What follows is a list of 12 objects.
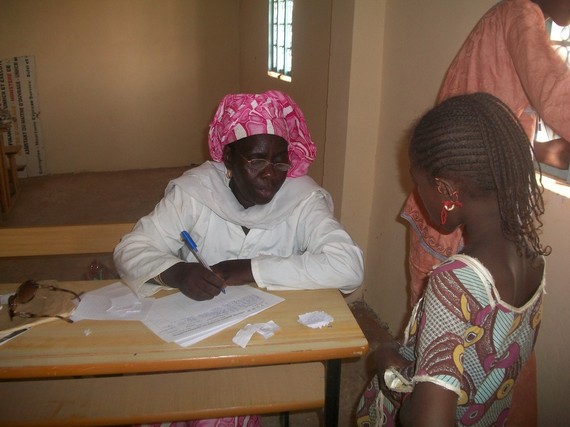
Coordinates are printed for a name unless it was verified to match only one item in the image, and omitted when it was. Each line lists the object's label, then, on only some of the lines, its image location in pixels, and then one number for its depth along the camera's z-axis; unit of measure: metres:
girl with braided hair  0.94
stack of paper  1.31
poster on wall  6.71
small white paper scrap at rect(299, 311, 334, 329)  1.36
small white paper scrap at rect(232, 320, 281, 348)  1.27
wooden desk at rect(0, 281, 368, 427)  1.21
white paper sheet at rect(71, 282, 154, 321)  1.41
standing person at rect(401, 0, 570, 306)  1.38
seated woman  1.58
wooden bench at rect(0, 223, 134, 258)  1.92
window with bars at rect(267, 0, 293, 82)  5.31
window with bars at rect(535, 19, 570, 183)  1.67
